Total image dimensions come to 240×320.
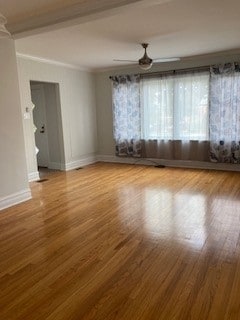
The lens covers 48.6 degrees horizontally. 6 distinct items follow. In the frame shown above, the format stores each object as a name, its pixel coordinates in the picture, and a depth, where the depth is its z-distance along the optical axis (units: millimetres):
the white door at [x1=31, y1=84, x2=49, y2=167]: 6430
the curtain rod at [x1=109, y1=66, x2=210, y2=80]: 5585
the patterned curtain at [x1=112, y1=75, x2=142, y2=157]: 6453
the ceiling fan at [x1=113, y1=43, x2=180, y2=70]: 4332
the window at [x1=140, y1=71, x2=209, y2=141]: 5734
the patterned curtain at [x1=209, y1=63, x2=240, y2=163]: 5363
